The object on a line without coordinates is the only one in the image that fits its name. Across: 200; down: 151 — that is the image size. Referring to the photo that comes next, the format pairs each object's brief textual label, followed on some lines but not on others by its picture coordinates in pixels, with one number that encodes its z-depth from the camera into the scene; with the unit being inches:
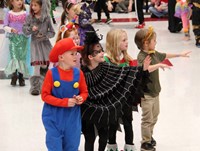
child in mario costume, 138.1
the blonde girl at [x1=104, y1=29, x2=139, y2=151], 159.0
